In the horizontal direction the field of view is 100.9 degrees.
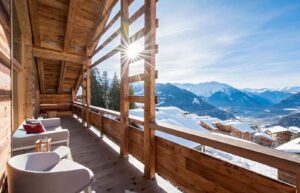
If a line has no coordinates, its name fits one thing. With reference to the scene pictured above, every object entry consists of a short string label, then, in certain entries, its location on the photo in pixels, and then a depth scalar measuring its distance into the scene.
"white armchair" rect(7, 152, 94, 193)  1.12
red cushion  2.51
